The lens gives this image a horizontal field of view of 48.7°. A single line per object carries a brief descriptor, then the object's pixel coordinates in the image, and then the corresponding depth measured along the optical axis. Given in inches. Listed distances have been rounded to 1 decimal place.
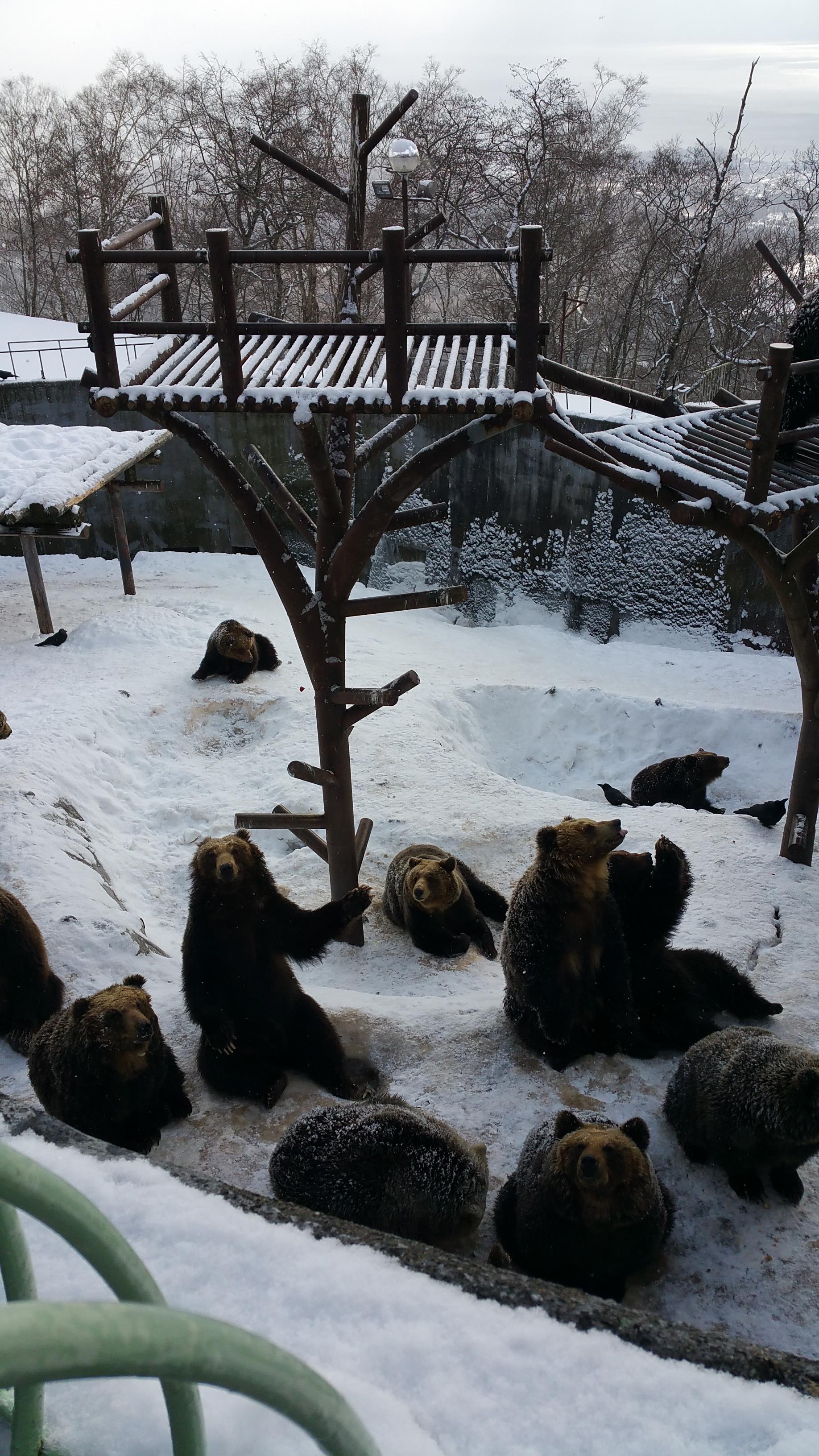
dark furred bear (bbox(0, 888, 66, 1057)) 172.9
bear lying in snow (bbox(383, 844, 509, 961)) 231.8
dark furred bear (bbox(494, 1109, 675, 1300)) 130.6
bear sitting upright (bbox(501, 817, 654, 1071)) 176.7
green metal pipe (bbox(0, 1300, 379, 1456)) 34.8
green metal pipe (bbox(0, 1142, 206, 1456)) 44.8
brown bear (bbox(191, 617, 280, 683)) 403.9
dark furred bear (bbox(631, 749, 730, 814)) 349.4
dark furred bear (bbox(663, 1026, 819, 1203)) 140.9
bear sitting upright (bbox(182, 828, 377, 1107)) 170.6
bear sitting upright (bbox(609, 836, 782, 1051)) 187.3
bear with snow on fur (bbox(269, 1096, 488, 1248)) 133.2
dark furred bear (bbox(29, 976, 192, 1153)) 146.0
